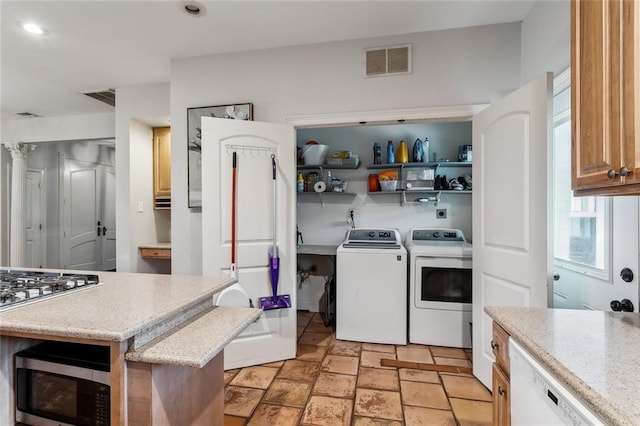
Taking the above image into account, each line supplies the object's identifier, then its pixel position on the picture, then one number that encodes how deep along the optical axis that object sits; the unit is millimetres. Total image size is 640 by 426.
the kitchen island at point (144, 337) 923
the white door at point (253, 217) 2297
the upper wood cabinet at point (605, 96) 890
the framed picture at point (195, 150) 2680
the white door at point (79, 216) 5254
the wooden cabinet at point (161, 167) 3637
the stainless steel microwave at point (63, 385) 999
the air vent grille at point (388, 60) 2373
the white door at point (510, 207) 1592
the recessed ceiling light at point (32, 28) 2236
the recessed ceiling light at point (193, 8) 2007
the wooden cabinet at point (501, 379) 1127
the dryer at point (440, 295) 2607
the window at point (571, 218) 1522
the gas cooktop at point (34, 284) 1134
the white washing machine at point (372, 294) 2668
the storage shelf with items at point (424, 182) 3199
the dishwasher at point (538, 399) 710
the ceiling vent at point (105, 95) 3445
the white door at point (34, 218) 4812
